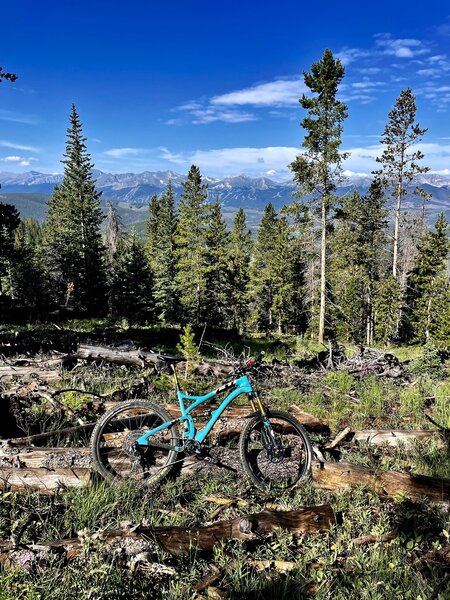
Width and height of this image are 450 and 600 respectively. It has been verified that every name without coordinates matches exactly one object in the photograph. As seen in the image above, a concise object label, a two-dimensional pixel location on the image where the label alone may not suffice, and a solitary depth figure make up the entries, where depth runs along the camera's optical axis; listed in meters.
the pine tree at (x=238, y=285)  50.44
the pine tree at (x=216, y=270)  39.12
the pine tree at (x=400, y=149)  31.67
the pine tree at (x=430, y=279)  36.78
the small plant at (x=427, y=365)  9.22
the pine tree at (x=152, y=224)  64.19
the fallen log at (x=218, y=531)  2.98
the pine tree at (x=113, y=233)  58.25
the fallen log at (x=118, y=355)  8.60
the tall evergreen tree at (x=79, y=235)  43.19
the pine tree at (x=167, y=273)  41.72
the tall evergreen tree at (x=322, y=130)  24.41
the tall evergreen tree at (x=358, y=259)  39.00
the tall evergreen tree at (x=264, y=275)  51.69
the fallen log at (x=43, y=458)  4.06
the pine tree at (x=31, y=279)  45.59
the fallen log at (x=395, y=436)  5.38
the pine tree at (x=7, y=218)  16.89
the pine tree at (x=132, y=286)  43.62
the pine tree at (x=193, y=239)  36.72
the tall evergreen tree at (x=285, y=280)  47.34
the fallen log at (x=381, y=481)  3.98
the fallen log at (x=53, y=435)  4.46
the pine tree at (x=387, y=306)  37.41
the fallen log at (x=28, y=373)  7.18
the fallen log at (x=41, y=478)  3.83
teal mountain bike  4.28
